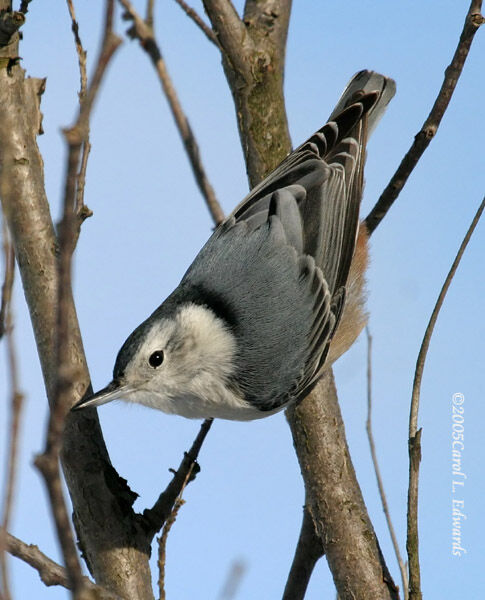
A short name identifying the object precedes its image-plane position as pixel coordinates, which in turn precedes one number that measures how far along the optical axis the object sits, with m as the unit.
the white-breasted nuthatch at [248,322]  4.71
